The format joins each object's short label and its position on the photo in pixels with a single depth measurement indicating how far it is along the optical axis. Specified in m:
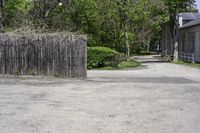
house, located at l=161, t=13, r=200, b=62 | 44.81
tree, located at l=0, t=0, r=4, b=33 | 34.06
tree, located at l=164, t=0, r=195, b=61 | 44.75
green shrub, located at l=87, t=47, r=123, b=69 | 30.59
